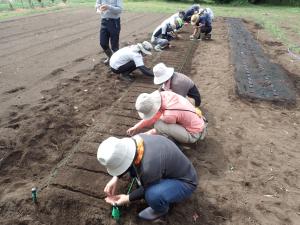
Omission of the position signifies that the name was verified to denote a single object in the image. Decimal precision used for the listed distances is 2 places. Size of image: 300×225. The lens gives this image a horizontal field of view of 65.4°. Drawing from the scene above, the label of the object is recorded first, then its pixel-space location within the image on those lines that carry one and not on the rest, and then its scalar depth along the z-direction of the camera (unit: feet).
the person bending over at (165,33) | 21.04
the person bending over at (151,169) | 5.59
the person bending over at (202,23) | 23.90
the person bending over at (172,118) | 8.01
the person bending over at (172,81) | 10.36
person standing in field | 15.42
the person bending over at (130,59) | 14.58
